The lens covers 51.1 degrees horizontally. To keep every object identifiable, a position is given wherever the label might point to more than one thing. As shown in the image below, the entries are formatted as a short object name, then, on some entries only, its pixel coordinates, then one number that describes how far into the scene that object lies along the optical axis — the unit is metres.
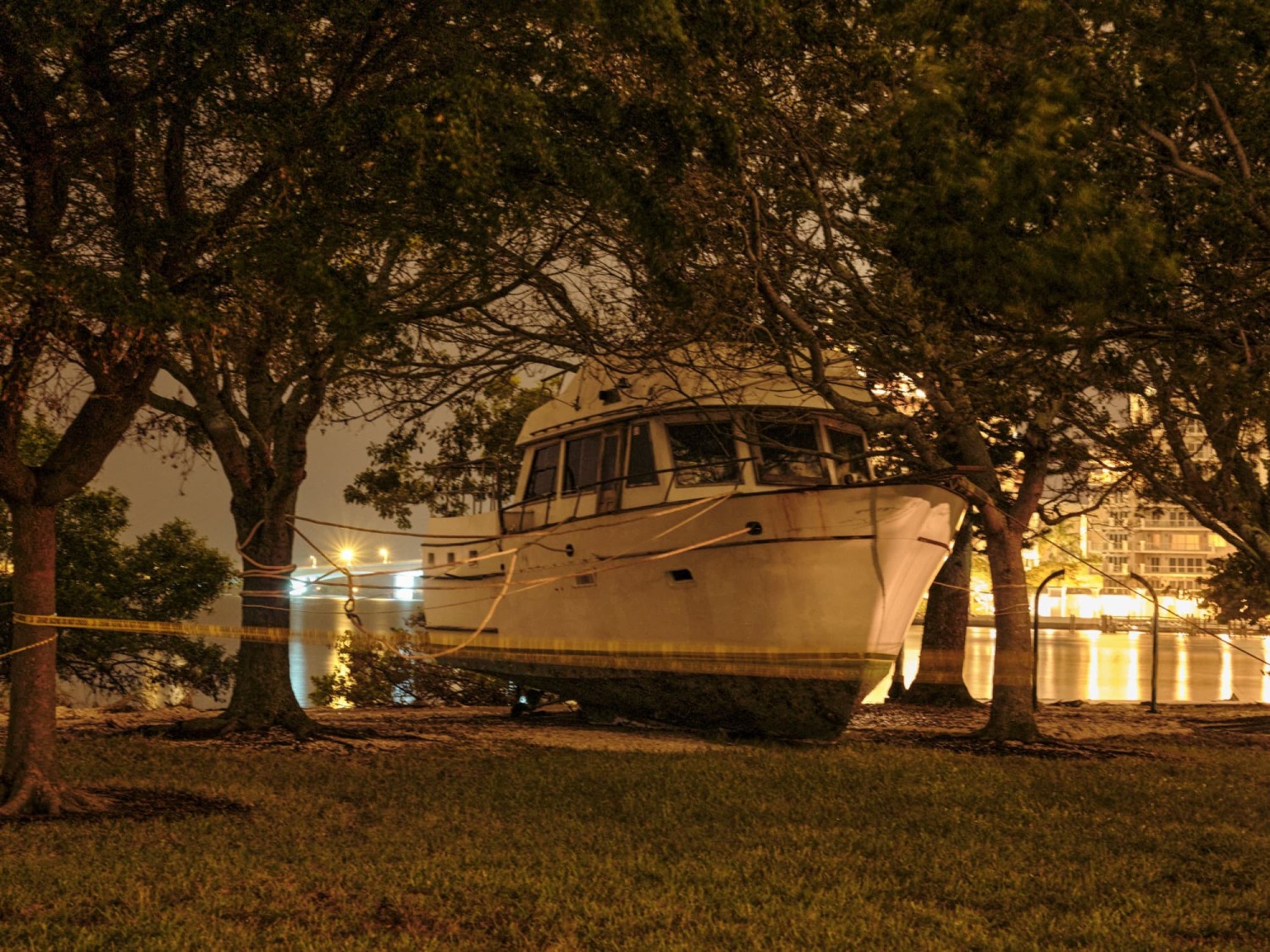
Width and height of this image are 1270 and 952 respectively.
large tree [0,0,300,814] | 9.16
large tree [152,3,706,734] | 9.80
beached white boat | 14.96
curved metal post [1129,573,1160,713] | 18.14
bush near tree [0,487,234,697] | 22.20
